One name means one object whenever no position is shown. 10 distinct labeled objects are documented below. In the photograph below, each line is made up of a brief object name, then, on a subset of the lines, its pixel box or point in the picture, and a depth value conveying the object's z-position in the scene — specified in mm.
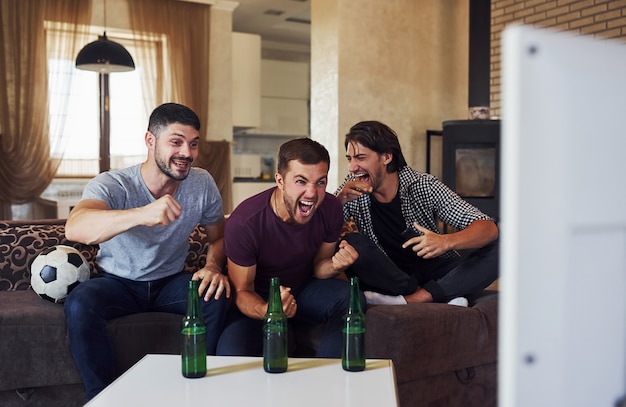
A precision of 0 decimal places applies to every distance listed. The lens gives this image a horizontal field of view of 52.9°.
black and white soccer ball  2250
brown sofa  2094
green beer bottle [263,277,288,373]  1576
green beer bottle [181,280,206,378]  1558
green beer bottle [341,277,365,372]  1583
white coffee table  1377
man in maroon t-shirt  2131
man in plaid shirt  2404
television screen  449
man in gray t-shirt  2074
